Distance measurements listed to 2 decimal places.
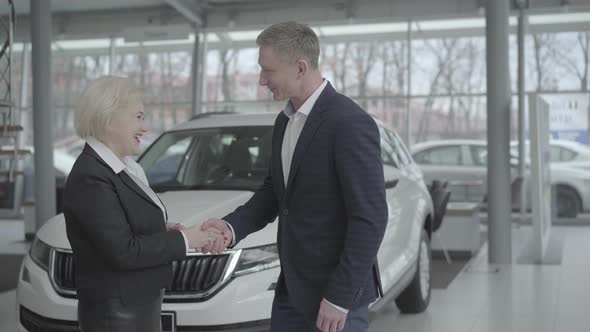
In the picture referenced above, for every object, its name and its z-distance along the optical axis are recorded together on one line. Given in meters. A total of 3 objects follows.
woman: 2.14
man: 2.20
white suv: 3.57
